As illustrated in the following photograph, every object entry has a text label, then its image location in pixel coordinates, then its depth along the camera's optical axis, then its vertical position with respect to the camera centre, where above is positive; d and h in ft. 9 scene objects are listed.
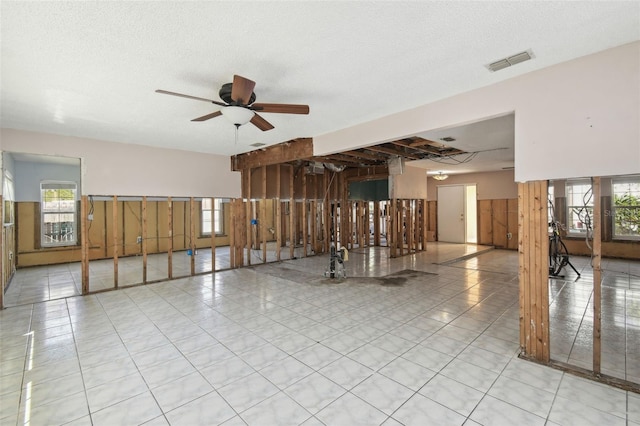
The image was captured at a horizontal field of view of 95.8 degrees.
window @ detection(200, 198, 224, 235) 36.01 -0.54
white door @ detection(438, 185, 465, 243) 39.24 -0.46
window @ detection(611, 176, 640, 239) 21.05 -0.45
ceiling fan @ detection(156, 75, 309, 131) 9.80 +3.78
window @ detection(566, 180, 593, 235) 21.59 -0.11
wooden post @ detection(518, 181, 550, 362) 9.53 -2.10
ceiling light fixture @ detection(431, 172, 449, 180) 34.30 +4.12
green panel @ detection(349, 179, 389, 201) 31.63 +2.46
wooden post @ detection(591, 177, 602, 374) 8.57 -2.08
